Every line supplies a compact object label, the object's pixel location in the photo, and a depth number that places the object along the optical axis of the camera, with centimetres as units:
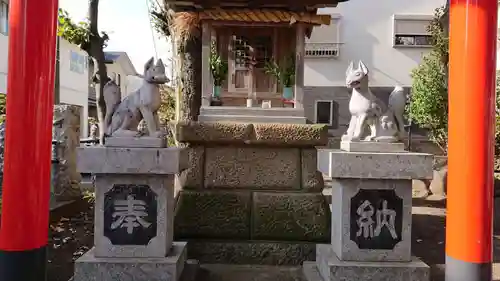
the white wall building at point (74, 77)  2033
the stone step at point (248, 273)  452
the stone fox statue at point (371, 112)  413
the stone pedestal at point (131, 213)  393
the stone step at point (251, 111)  543
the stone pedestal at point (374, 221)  401
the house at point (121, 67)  2864
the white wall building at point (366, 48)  1678
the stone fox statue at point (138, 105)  414
